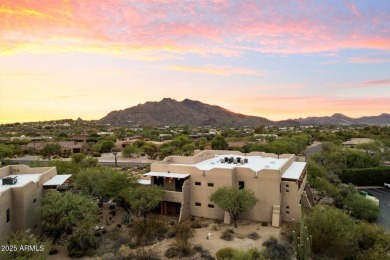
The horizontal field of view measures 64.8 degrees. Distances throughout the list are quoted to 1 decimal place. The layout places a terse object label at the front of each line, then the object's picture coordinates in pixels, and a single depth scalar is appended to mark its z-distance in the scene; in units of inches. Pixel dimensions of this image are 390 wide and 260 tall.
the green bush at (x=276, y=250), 1002.7
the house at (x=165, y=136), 5054.1
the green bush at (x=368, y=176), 2162.9
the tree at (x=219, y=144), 3336.1
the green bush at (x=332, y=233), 1064.2
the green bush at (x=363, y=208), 1494.8
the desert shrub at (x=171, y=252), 1045.2
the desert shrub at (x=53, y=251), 1056.2
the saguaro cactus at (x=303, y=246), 850.8
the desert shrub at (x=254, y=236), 1174.5
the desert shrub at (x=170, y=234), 1202.1
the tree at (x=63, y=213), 1063.0
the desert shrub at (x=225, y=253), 1013.8
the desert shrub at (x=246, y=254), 933.8
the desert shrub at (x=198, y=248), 1074.7
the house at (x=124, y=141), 4024.6
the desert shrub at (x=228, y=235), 1172.2
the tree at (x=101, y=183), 1422.2
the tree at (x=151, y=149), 3305.9
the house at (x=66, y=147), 3587.1
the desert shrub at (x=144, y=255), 988.6
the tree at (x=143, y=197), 1289.4
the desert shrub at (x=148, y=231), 1159.6
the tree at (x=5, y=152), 2880.2
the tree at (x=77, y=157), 2511.1
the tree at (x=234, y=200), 1238.3
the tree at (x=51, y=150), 3336.6
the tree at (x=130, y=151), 3376.0
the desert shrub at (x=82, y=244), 1039.6
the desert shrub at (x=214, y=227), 1269.7
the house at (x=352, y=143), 3415.4
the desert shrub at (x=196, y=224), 1291.8
